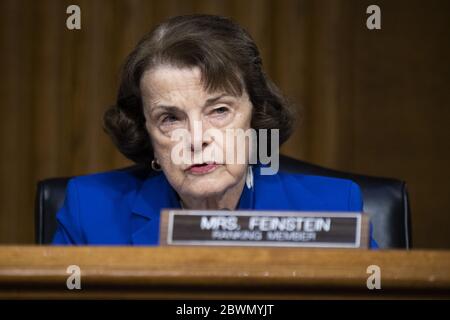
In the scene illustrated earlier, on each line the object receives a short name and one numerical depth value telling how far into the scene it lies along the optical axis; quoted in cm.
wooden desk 223
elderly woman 260
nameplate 230
